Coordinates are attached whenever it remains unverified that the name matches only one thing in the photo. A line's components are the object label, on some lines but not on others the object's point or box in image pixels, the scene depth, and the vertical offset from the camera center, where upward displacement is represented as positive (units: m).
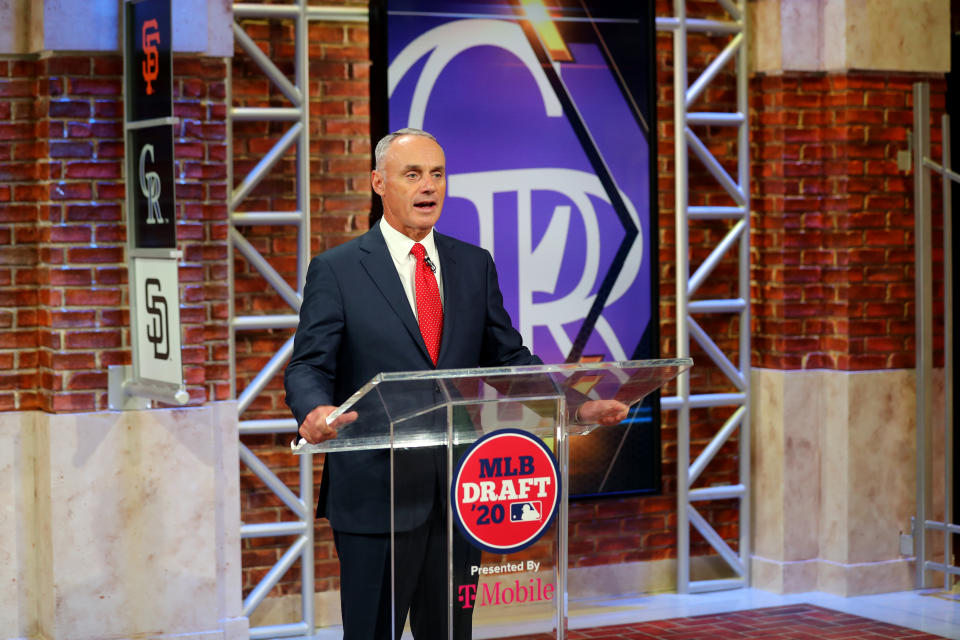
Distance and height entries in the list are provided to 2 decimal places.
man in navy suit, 3.22 -0.08
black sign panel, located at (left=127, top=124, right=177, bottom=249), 4.88 +0.42
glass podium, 2.93 -0.39
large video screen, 5.99 +0.65
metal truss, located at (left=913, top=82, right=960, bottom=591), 6.33 -0.15
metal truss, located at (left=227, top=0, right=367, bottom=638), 5.71 +0.20
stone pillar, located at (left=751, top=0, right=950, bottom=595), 6.45 +0.06
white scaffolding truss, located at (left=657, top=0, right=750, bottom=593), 6.46 +0.08
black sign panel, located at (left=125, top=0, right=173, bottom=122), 4.82 +0.88
